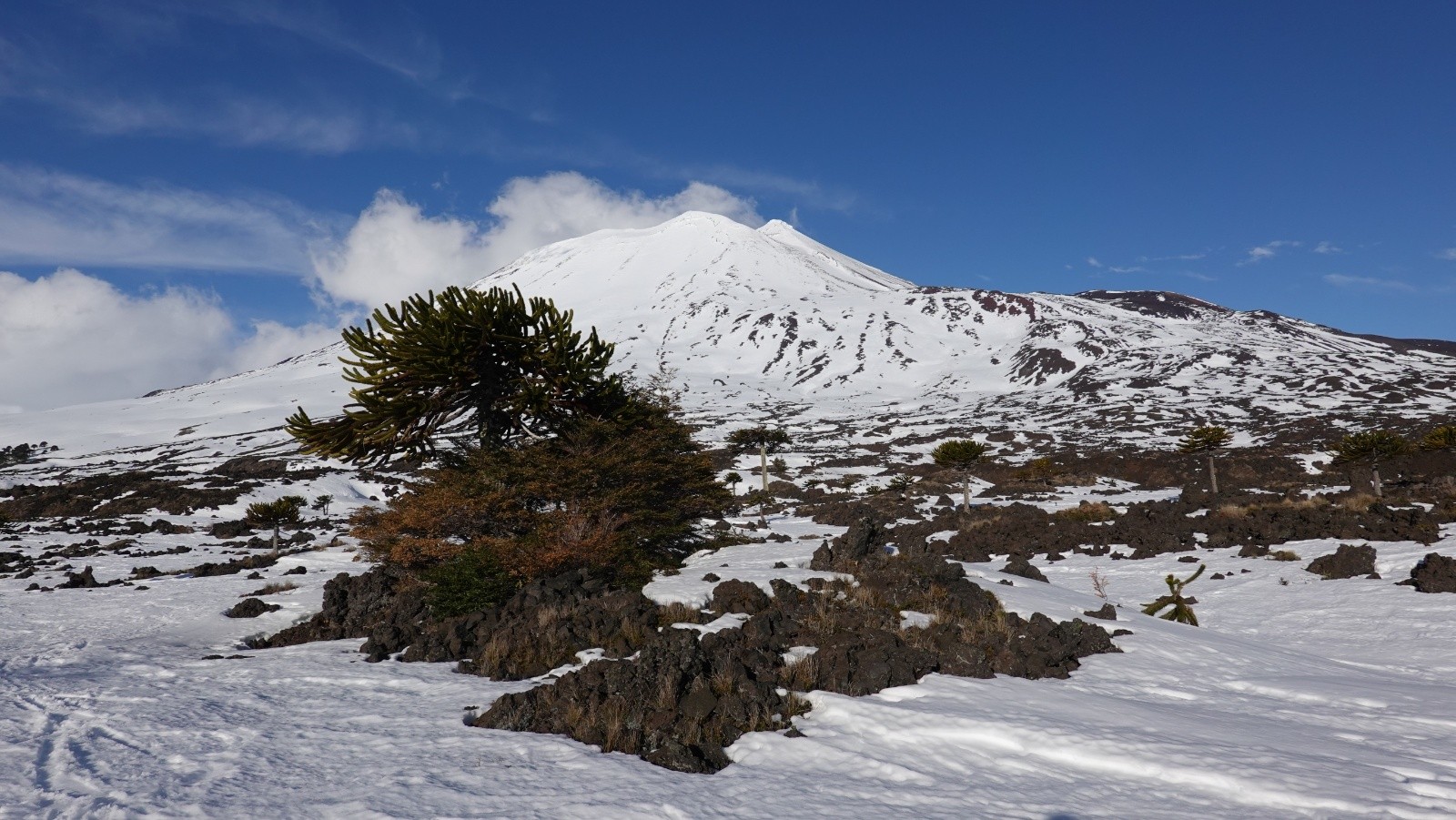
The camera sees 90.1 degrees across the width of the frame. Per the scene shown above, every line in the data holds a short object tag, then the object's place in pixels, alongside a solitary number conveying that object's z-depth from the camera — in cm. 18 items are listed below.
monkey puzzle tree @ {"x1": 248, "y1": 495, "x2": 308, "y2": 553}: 2498
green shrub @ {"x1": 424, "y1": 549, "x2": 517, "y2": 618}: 1044
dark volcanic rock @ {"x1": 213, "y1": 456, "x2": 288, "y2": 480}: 5060
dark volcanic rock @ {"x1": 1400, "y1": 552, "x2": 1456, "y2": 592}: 1205
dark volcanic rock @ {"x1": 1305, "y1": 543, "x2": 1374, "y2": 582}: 1398
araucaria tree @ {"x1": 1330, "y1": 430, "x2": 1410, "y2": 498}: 2592
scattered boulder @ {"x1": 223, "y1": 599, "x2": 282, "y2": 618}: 1237
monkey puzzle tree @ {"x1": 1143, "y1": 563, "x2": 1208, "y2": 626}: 1180
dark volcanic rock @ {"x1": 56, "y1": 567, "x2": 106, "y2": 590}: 1599
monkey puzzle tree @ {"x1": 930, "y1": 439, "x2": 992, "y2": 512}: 3050
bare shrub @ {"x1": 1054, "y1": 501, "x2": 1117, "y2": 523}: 2495
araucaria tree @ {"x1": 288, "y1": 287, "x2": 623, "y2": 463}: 1284
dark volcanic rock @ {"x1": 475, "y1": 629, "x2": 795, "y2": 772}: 551
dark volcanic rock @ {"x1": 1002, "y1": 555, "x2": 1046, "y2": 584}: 1416
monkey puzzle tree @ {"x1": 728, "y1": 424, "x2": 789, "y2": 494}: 3812
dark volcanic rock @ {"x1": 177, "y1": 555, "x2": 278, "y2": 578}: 1831
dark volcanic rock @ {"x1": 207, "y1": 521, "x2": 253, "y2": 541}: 2998
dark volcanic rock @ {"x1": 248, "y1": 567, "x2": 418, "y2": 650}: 1072
